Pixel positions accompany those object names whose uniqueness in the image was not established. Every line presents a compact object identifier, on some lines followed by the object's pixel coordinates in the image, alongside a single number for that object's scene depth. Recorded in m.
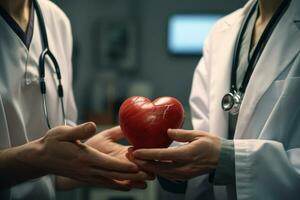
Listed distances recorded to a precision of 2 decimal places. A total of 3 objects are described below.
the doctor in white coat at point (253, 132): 0.89
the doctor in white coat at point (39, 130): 0.87
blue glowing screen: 3.15
